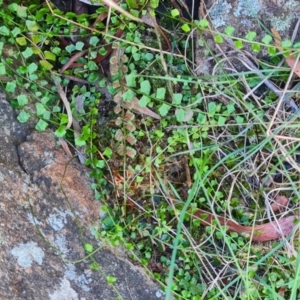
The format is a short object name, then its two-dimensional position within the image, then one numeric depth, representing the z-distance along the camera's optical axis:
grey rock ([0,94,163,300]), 0.55
